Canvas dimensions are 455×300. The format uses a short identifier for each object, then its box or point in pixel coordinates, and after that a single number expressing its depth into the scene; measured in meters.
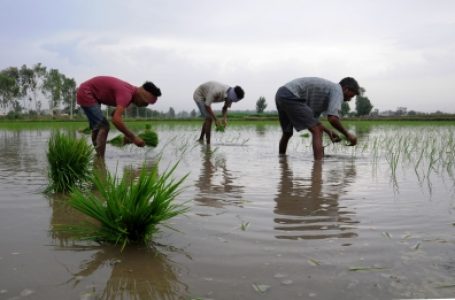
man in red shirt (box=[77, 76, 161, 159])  4.92
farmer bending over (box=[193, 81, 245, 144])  8.09
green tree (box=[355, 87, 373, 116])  87.69
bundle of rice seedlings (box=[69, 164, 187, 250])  1.92
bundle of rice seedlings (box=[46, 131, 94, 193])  3.17
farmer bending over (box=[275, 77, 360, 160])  5.30
